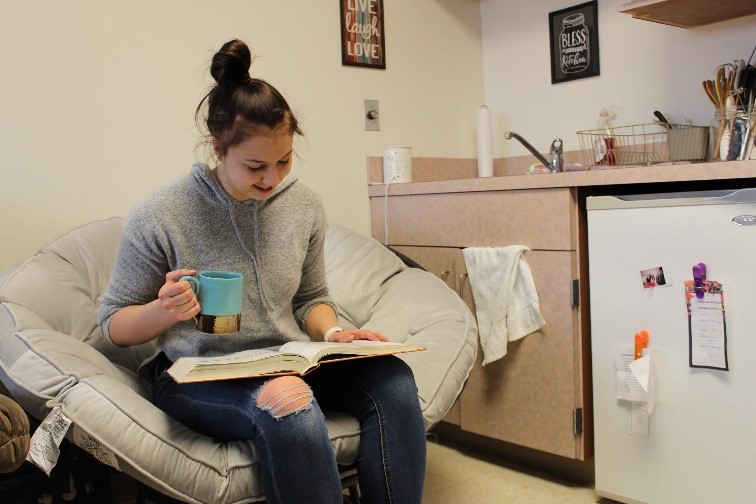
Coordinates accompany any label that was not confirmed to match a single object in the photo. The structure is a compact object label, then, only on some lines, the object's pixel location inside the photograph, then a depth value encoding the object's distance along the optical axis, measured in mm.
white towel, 2113
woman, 1239
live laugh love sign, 2537
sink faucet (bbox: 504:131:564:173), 2352
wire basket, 2129
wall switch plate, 2615
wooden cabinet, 2031
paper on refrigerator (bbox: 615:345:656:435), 1815
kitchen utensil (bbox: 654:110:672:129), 2285
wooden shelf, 2096
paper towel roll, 2787
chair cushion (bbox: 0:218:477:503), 1254
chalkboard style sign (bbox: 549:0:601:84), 2590
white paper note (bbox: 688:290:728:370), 1694
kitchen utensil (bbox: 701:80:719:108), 2105
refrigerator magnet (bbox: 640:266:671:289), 1803
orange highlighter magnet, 1835
